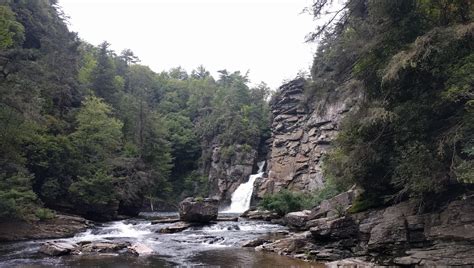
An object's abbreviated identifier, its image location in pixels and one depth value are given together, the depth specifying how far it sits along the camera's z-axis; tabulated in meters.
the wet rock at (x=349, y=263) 11.74
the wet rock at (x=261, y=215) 30.11
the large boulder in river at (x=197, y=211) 25.59
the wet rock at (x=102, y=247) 16.33
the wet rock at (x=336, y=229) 14.33
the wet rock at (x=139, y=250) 16.00
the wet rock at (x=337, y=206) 16.52
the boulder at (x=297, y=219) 22.65
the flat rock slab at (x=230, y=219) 29.05
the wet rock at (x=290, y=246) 15.39
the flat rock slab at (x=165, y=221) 27.10
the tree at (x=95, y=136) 32.19
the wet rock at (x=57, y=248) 15.52
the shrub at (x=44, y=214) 22.41
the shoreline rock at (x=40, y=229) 19.98
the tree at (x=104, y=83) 48.47
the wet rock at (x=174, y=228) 23.33
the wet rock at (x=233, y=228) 23.91
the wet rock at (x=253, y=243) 17.98
